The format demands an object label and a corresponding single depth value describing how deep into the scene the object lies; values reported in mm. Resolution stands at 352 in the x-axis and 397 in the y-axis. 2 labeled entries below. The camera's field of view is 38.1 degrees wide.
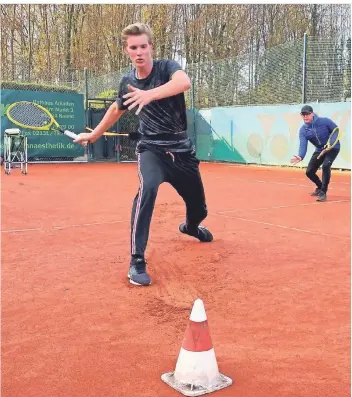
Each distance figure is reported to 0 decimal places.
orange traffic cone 2400
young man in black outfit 4070
